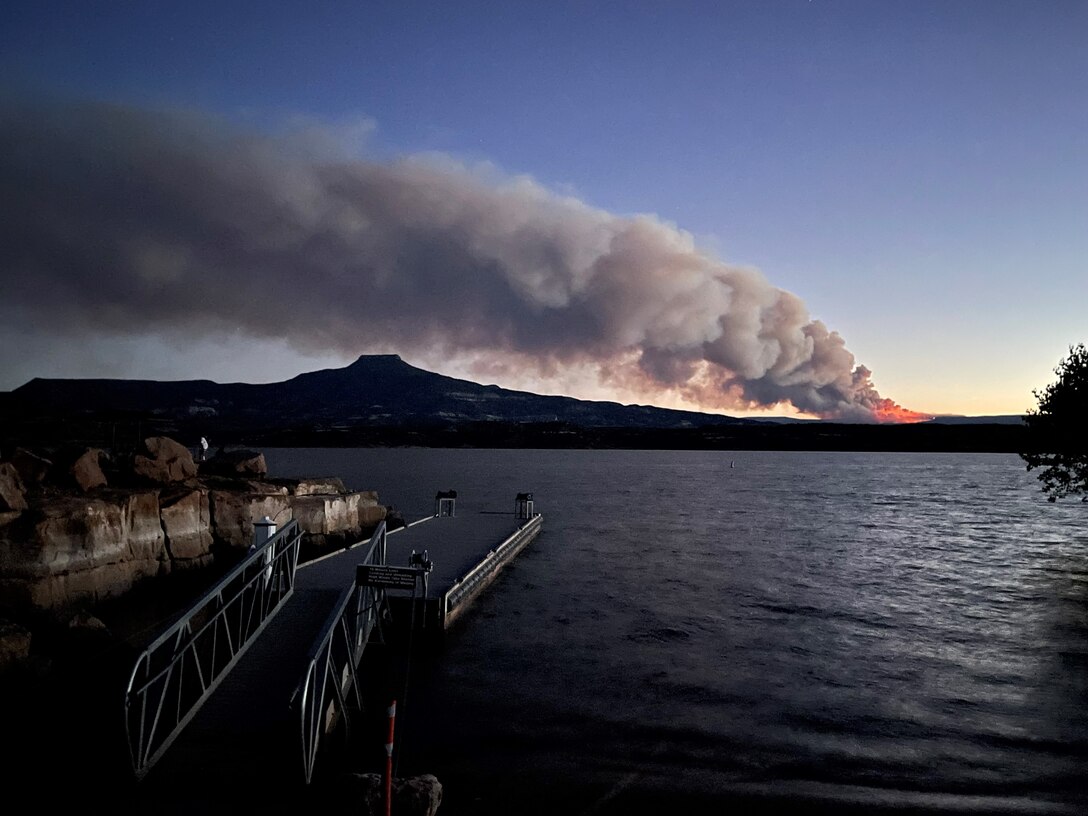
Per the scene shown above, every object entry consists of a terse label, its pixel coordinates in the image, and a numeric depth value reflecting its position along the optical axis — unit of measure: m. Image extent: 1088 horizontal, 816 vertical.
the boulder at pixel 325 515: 27.97
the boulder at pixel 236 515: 25.23
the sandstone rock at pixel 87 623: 15.25
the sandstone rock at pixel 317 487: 31.03
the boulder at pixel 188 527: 22.69
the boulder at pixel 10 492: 16.70
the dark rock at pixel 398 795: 7.72
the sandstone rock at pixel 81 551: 16.33
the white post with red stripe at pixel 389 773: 7.32
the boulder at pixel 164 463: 24.22
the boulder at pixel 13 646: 12.83
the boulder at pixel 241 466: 31.81
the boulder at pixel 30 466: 20.02
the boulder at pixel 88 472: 21.14
